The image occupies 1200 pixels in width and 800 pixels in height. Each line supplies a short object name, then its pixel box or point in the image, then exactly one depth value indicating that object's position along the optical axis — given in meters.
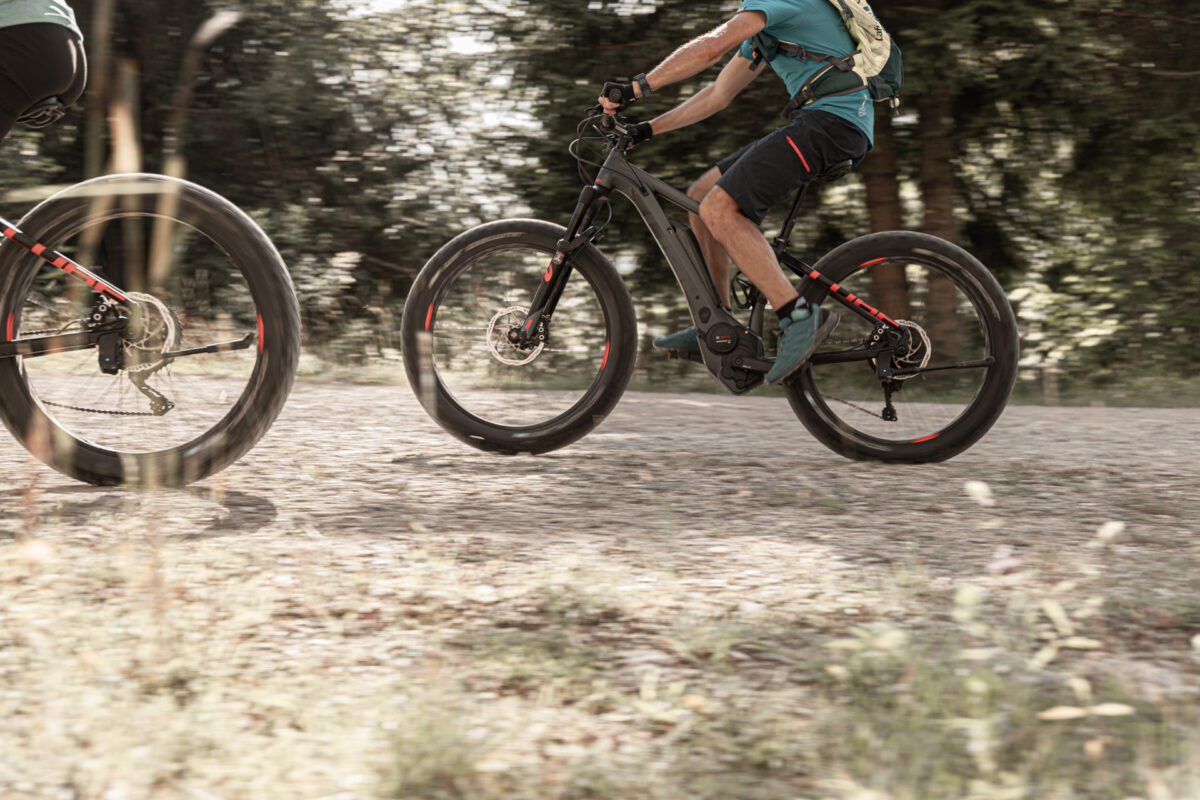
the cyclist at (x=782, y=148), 4.29
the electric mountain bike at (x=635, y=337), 4.50
